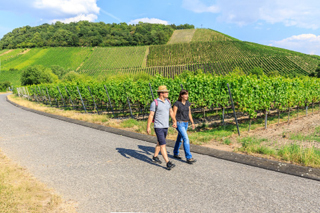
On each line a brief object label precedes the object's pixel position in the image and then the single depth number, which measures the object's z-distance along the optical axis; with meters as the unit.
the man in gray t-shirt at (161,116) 5.11
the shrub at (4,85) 79.75
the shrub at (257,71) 57.48
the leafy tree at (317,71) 54.94
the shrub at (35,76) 67.19
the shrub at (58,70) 82.12
